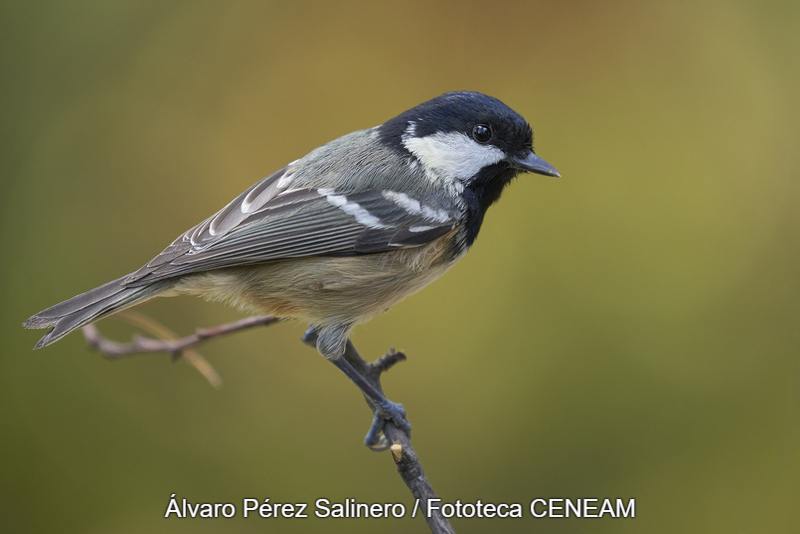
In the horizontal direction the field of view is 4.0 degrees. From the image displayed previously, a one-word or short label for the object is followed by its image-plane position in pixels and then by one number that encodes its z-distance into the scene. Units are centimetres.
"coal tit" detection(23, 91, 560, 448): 198
